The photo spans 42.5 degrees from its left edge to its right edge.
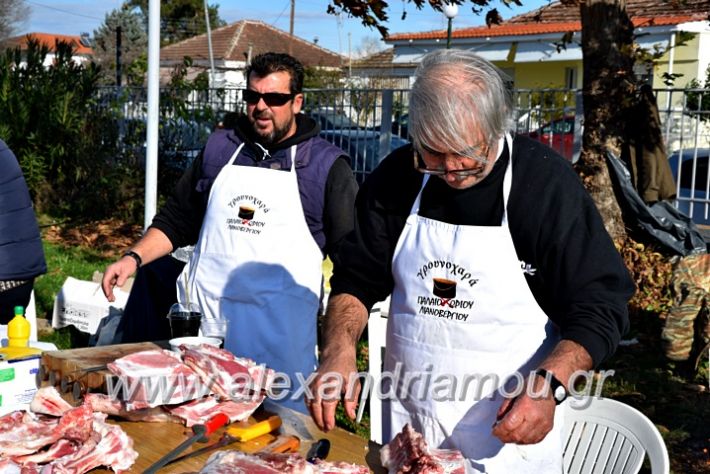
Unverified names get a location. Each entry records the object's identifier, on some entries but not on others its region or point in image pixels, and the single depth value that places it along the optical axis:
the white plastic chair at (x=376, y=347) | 4.09
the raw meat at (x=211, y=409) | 2.75
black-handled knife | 2.53
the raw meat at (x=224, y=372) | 2.85
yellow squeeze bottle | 3.28
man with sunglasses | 4.15
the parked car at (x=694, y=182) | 8.97
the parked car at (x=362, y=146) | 10.54
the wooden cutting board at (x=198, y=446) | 2.51
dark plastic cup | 3.17
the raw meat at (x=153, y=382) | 2.74
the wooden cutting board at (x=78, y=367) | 2.90
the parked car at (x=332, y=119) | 10.81
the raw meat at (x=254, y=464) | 2.29
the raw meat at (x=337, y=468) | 2.40
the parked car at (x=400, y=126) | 10.14
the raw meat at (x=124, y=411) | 2.77
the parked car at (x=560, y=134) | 9.30
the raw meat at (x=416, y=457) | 2.46
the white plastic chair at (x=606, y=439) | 2.78
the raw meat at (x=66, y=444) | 2.45
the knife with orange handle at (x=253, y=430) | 2.68
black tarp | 8.43
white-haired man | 2.51
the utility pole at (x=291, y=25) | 41.11
